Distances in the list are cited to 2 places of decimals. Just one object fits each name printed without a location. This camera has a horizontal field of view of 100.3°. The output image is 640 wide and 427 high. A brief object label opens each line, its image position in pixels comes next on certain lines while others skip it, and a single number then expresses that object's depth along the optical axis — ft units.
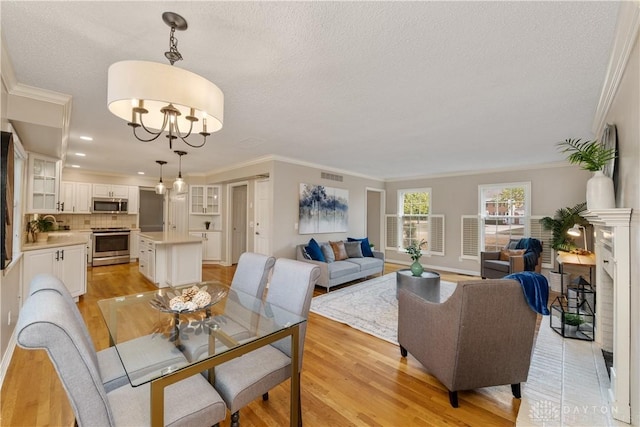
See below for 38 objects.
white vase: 6.45
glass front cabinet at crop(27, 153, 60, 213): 11.15
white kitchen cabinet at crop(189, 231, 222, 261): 23.13
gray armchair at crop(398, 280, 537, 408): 5.83
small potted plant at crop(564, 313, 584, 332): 9.93
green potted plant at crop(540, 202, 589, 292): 15.06
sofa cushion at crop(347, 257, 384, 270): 17.11
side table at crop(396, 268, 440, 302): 12.37
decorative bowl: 5.81
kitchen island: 15.40
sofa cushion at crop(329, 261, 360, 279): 15.08
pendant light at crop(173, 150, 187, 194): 12.77
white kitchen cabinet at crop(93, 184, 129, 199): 21.70
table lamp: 14.70
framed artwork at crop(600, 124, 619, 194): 7.16
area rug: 10.50
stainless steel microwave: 21.52
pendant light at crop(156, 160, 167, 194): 15.43
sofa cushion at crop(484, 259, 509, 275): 15.66
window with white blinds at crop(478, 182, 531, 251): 17.85
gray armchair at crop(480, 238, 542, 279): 14.67
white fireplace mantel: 5.74
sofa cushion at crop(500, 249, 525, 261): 15.62
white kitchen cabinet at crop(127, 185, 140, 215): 23.34
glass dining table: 3.93
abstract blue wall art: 17.54
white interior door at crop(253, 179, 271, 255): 16.27
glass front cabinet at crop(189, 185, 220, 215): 22.84
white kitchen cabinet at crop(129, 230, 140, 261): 22.88
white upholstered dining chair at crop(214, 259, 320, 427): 4.58
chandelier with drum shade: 4.16
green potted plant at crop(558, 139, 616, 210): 6.46
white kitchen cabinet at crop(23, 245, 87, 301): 10.79
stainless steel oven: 20.95
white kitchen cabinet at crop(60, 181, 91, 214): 20.33
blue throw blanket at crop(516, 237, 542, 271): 14.52
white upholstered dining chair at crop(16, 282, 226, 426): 2.90
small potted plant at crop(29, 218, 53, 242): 12.80
